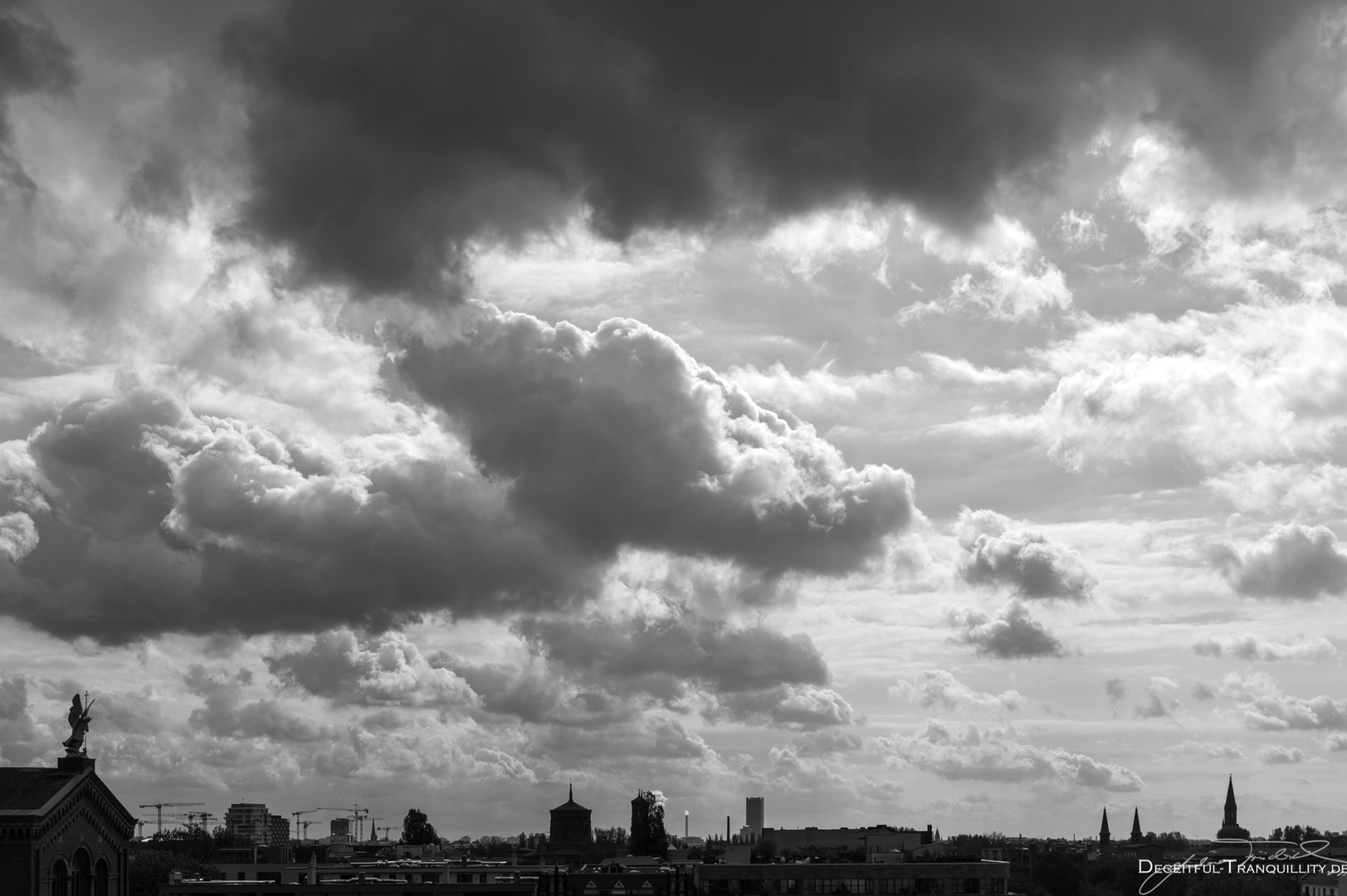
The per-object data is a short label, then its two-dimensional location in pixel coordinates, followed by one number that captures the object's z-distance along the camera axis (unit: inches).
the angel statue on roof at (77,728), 4069.9
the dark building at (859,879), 6653.5
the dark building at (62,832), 3823.8
